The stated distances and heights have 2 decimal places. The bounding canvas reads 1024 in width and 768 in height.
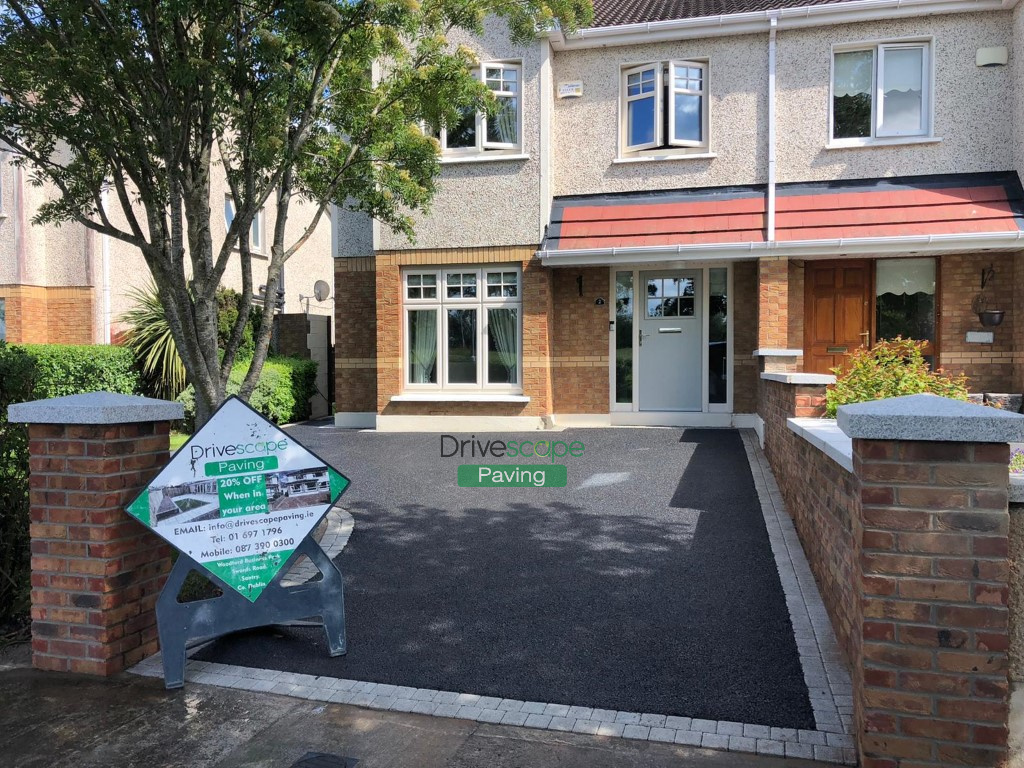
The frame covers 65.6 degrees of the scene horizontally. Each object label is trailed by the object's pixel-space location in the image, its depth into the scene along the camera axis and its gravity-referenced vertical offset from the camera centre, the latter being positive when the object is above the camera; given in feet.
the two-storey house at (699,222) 36.40 +6.26
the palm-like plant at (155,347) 44.91 +0.47
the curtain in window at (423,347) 41.73 +0.37
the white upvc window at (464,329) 40.52 +1.27
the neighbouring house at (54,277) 52.85 +5.33
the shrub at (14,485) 15.64 -2.57
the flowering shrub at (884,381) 22.13 -0.84
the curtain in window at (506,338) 40.52 +0.81
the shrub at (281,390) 41.21 -2.00
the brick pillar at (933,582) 9.21 -2.72
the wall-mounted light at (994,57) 35.58 +13.25
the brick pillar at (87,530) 13.00 -2.90
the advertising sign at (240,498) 12.96 -2.39
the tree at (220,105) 16.49 +5.80
